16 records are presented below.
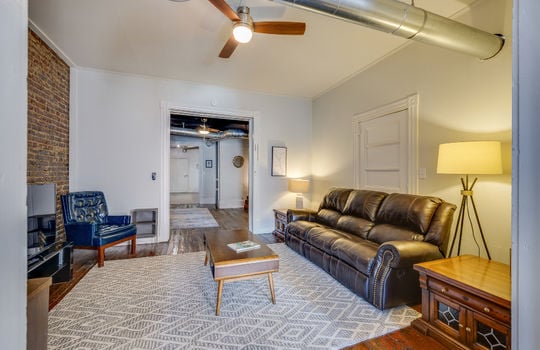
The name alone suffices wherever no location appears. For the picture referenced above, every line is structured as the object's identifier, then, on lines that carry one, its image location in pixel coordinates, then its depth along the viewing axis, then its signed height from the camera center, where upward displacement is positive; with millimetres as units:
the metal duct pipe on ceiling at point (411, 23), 1840 +1283
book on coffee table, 2422 -743
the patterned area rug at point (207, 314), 1767 -1211
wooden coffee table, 2125 -814
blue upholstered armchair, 3012 -693
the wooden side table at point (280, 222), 4305 -881
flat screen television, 2287 -426
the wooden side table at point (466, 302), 1494 -868
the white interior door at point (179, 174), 10172 +1
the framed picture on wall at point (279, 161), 5016 +290
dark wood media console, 2161 -876
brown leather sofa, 2160 -729
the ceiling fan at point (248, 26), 2082 +1405
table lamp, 4680 -217
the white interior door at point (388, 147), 3096 +408
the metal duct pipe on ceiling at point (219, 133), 7121 +1249
